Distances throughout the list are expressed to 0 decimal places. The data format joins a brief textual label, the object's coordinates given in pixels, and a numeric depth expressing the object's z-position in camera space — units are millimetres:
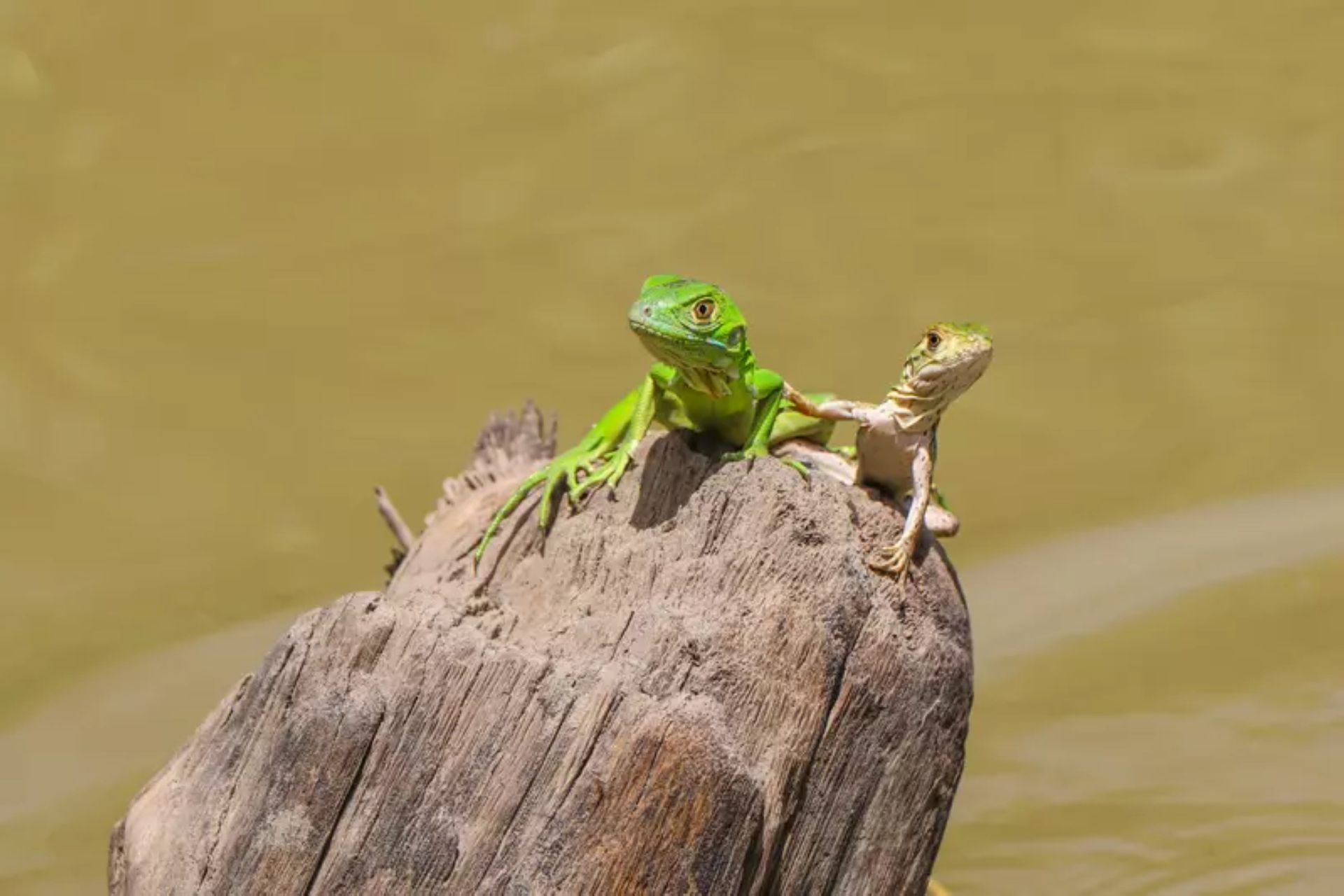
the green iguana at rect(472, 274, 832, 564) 5949
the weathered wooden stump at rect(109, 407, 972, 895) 5375
